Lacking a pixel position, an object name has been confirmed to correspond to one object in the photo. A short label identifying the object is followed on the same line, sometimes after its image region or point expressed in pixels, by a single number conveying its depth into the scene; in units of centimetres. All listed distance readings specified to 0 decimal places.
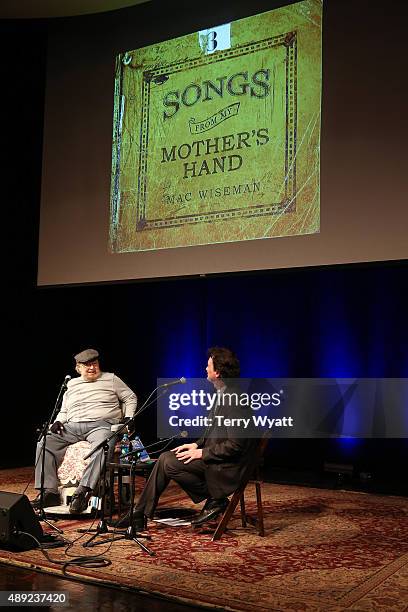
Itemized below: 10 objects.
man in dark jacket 420
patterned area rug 309
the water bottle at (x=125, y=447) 484
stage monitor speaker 363
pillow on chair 501
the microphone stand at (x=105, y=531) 400
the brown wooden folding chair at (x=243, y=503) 412
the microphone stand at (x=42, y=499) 446
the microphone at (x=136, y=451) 383
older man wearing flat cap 505
